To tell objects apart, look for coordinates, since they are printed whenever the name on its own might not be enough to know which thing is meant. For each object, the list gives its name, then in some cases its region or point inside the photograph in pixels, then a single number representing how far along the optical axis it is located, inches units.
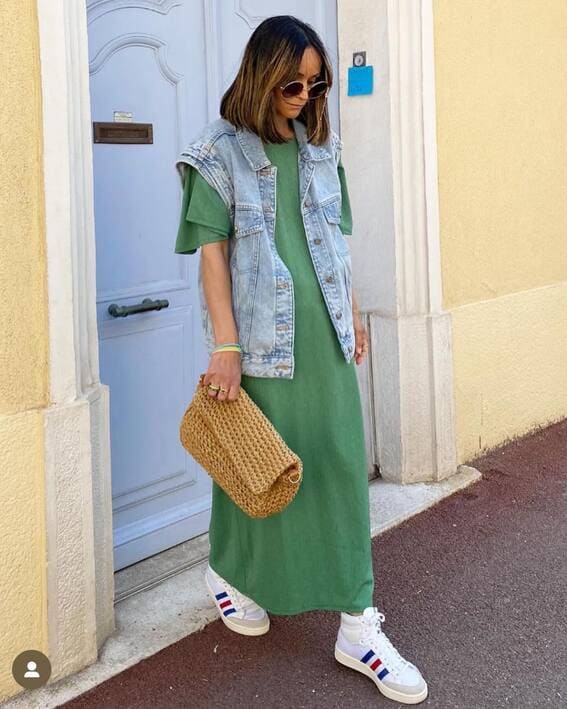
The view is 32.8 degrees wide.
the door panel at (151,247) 137.0
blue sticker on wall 171.9
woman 106.3
